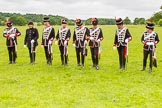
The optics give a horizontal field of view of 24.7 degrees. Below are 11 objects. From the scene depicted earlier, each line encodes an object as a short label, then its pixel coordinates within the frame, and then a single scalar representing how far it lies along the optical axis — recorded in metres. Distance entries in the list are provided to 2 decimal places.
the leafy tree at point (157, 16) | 102.69
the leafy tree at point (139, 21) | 128.10
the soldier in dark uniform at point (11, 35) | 17.31
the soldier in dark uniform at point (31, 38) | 17.03
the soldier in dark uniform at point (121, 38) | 15.38
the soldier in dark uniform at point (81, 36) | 16.12
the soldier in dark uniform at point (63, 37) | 16.38
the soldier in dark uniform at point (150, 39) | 15.09
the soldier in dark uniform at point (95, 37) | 15.88
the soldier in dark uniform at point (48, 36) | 16.69
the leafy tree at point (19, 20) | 93.25
